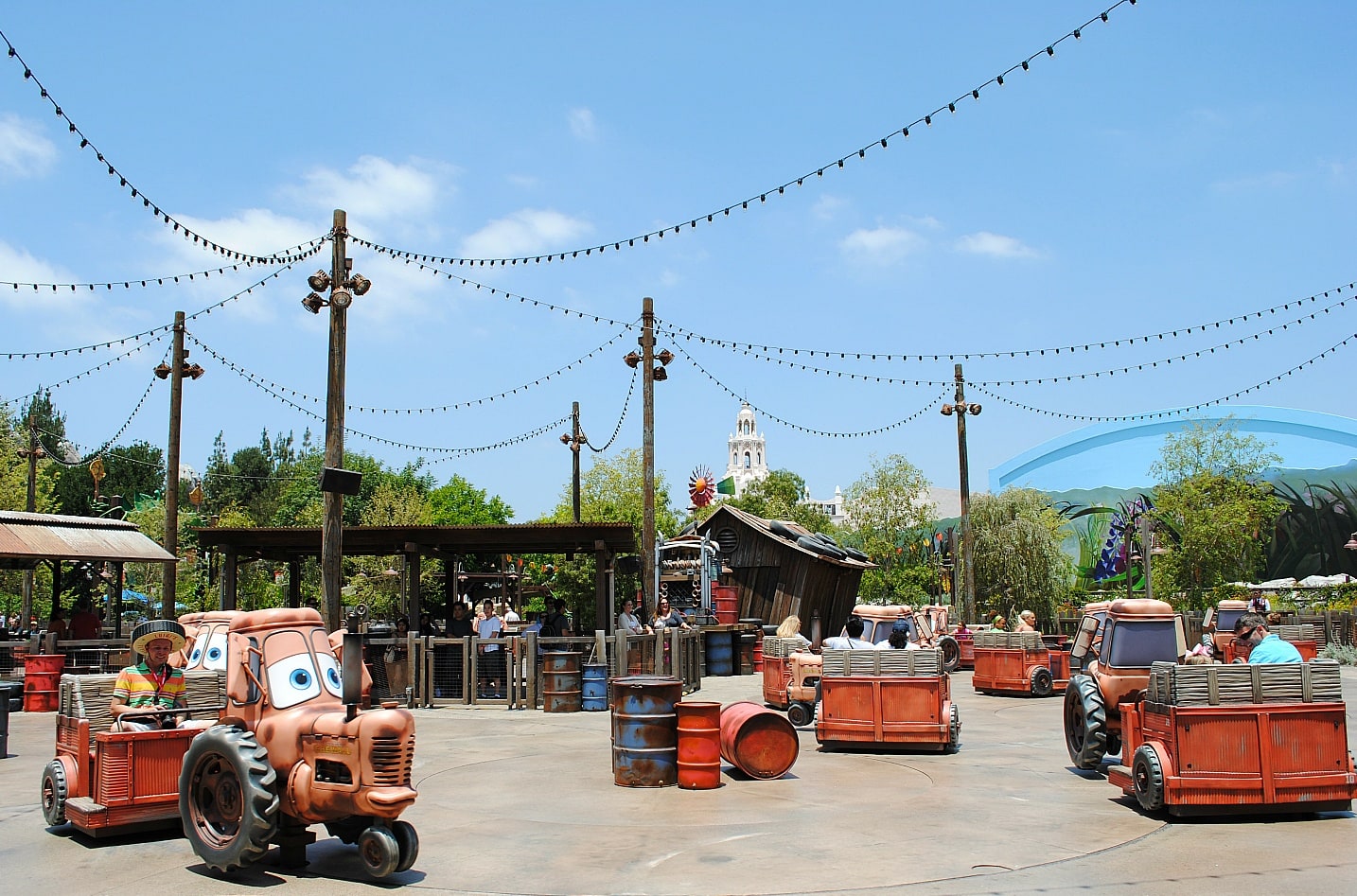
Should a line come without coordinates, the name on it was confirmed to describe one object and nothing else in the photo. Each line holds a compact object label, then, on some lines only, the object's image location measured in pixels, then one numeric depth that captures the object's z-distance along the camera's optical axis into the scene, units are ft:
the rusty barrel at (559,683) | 63.82
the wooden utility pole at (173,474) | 84.74
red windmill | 228.84
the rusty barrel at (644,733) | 37.88
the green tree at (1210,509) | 139.54
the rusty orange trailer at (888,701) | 45.70
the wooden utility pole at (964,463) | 104.83
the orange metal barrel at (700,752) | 37.73
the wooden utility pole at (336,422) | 57.67
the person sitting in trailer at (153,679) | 30.37
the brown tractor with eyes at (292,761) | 24.52
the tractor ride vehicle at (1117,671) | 39.32
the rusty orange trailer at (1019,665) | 72.38
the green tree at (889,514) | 180.24
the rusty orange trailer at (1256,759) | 30.81
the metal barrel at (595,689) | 64.39
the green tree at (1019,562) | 151.33
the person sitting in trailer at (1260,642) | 35.22
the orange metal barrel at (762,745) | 39.11
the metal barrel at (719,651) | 87.20
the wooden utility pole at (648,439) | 80.64
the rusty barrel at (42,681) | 69.31
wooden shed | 115.34
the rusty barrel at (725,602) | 114.62
